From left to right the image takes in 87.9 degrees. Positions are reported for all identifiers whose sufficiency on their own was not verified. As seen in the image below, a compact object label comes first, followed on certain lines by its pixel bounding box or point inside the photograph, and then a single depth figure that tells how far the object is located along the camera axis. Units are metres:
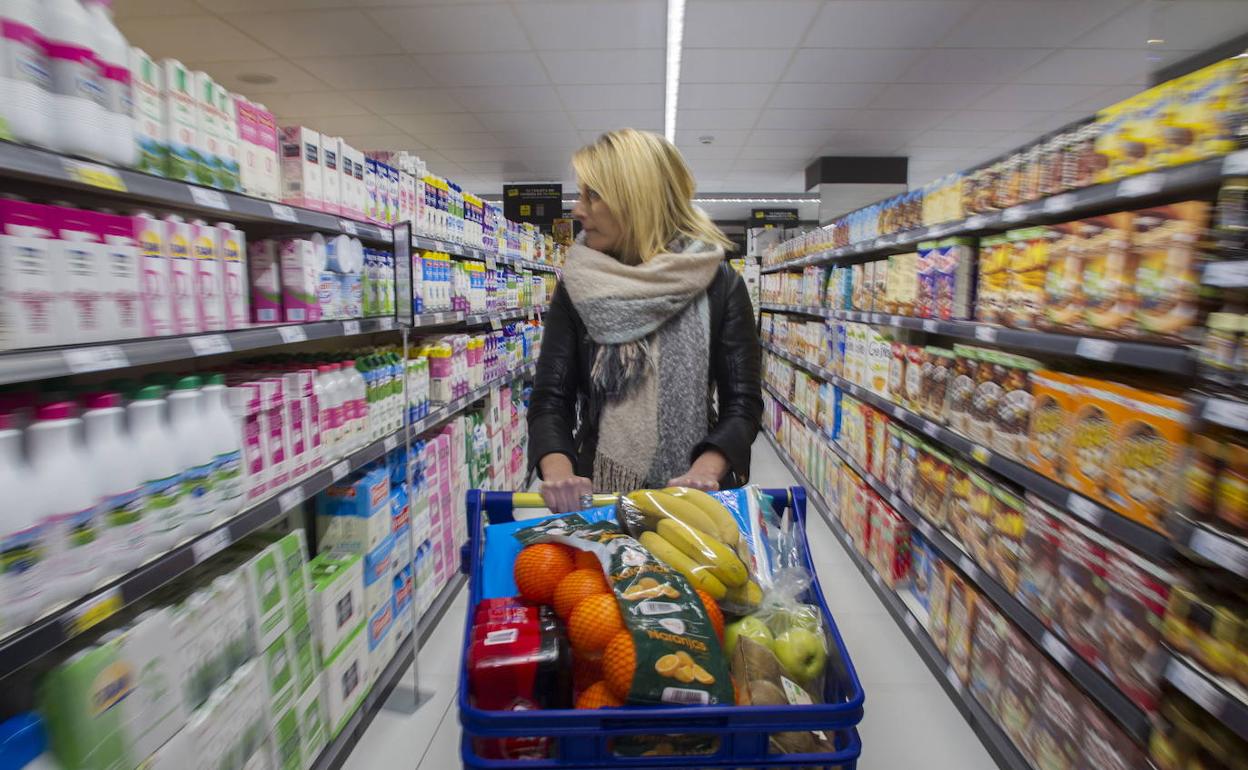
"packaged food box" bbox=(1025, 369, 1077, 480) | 1.78
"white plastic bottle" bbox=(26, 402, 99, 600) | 1.10
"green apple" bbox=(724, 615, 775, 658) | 0.87
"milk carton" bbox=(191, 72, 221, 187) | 1.54
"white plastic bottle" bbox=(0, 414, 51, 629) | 1.02
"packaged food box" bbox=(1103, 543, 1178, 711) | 1.45
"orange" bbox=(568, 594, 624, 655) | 0.78
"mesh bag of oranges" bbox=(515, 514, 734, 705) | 0.73
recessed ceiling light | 5.68
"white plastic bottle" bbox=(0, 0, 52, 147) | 1.06
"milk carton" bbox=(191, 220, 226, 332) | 1.55
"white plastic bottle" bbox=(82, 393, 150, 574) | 1.21
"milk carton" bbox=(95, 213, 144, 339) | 1.29
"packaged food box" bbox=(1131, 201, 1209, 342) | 1.38
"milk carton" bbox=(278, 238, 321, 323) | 1.98
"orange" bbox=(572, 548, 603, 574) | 0.92
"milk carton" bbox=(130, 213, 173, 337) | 1.38
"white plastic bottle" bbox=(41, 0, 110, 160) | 1.15
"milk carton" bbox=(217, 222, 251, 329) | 1.66
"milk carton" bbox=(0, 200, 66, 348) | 1.09
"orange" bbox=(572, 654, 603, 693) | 0.79
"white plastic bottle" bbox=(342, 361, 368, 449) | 2.20
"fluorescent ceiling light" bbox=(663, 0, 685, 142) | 4.43
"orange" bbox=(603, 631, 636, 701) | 0.73
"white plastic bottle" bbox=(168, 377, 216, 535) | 1.42
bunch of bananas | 0.92
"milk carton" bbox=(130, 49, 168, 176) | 1.37
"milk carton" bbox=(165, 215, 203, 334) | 1.47
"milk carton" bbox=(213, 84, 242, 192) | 1.64
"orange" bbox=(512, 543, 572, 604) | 0.92
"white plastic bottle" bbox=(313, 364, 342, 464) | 2.04
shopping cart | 0.72
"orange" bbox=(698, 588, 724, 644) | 0.86
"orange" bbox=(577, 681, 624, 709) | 0.75
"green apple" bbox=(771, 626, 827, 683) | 0.83
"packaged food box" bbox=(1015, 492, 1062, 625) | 1.82
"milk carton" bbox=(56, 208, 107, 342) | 1.20
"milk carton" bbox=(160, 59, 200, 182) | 1.46
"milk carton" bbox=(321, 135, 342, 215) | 2.11
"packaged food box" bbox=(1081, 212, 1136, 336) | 1.58
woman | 1.54
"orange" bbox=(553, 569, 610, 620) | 0.85
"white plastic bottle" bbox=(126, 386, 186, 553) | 1.30
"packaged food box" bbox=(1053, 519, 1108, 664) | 1.64
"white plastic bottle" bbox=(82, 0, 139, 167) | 1.25
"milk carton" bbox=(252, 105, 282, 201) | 1.82
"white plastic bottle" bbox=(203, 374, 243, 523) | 1.51
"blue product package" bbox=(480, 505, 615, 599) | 1.01
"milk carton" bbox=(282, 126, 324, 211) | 1.97
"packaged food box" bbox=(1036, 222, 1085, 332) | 1.77
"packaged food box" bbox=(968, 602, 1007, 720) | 2.11
